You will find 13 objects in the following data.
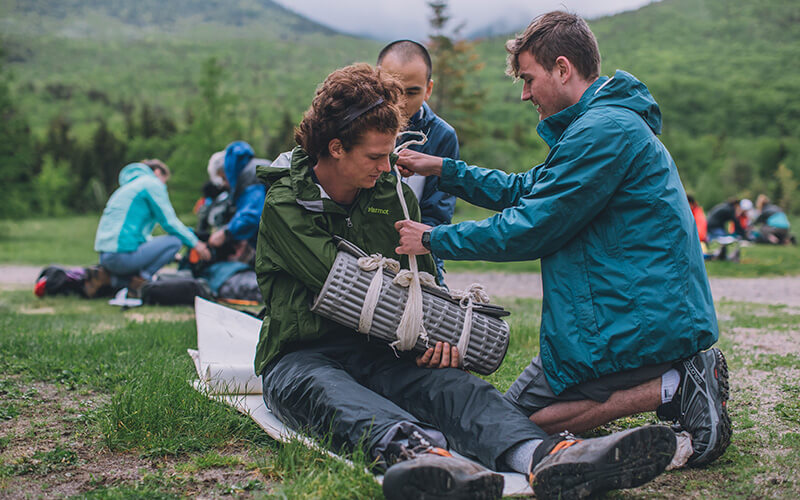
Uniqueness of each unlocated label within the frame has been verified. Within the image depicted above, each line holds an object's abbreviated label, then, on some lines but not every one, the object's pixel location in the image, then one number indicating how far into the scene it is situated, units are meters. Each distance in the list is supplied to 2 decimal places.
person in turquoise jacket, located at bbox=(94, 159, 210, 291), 9.77
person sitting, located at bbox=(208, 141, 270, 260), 9.69
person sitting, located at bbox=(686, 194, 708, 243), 15.95
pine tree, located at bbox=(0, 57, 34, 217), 28.08
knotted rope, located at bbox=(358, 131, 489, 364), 3.43
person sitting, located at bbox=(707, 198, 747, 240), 23.39
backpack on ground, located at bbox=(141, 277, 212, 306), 9.28
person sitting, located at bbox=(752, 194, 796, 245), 23.23
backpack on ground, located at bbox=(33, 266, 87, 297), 10.32
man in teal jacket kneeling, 3.21
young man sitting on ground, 3.10
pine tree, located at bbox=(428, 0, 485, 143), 46.22
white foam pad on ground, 3.48
